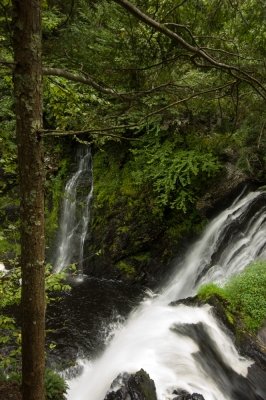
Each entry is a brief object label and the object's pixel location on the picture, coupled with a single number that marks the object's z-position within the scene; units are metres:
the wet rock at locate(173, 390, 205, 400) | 4.22
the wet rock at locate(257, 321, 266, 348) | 5.90
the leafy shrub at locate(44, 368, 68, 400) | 4.02
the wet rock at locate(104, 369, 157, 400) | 4.26
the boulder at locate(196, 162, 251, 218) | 9.52
